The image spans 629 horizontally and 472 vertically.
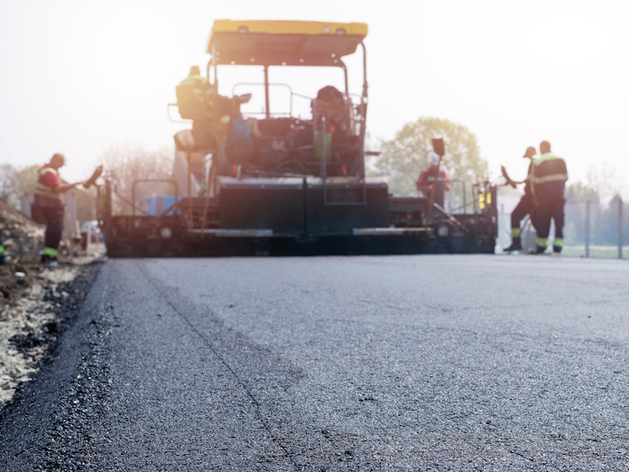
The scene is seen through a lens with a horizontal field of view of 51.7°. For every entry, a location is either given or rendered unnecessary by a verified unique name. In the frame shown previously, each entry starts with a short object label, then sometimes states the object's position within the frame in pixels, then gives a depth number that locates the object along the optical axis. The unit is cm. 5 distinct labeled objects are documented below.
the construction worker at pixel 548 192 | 1105
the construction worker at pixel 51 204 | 996
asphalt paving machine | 971
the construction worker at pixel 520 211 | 1195
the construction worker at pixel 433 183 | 1159
